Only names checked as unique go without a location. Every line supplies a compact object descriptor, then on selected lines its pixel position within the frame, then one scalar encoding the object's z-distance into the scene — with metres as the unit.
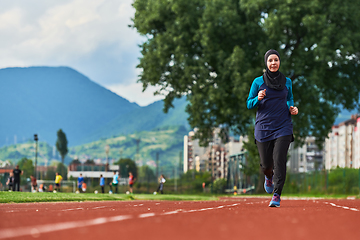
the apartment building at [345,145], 160.25
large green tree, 29.34
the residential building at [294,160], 170.56
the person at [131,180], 37.41
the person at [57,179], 37.03
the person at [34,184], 41.59
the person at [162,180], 39.47
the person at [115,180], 36.01
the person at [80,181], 39.88
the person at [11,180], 33.16
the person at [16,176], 32.25
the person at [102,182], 38.56
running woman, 9.13
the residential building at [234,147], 195.25
